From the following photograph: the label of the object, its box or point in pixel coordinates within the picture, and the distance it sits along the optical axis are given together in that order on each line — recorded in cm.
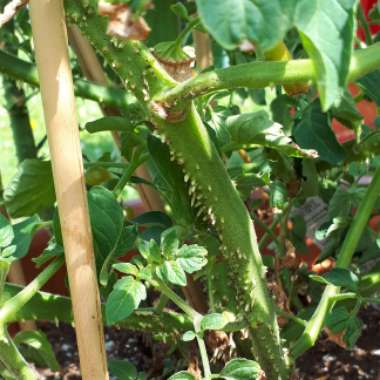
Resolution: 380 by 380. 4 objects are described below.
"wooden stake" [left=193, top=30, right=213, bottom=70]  76
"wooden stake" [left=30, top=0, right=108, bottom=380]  50
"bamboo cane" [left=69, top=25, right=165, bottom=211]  71
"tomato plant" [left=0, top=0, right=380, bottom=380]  47
